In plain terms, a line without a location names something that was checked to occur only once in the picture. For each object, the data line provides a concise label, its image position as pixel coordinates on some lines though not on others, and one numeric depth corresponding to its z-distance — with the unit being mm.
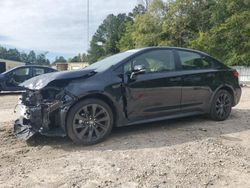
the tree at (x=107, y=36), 47597
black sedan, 3382
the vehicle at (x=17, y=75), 10006
